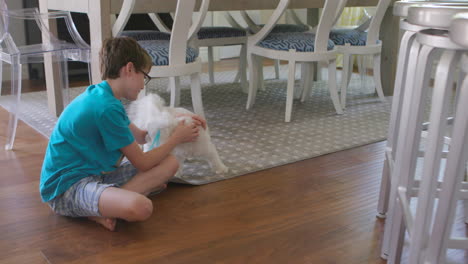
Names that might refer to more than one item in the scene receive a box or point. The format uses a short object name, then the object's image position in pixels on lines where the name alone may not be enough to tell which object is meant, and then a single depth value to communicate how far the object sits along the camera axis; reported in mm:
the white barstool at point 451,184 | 761
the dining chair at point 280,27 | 3471
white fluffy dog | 1723
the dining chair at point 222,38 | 3223
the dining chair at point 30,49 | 2270
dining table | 2141
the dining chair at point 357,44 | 3104
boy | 1479
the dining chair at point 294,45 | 2721
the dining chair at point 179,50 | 2150
